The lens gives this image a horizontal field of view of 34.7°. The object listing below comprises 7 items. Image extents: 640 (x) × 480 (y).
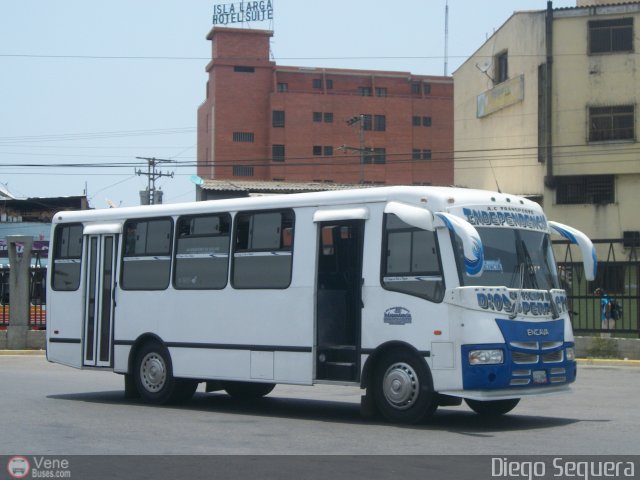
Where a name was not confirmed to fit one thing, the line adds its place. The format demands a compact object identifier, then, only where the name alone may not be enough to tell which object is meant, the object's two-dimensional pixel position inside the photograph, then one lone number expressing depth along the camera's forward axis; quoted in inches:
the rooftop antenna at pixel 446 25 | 3438.0
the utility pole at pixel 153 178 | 2480.9
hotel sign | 3757.4
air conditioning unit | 981.7
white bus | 466.3
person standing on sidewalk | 953.5
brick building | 3587.6
